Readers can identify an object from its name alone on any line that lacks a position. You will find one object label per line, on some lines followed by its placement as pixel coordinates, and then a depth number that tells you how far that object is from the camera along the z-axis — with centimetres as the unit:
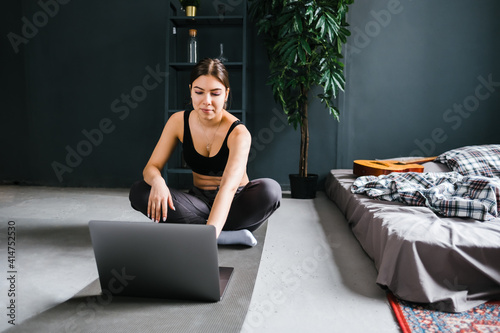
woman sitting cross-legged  137
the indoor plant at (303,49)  262
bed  118
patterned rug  102
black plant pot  295
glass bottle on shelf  313
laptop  103
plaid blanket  149
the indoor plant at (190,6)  312
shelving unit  322
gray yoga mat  98
